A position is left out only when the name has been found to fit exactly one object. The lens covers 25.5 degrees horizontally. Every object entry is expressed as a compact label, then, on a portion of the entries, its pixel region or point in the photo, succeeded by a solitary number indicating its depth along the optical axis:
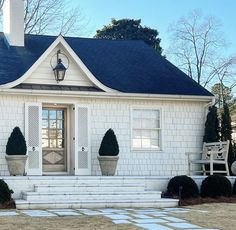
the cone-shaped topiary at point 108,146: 15.51
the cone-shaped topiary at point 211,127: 17.06
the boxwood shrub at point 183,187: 13.90
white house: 15.66
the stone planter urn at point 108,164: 15.45
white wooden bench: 15.65
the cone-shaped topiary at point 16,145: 14.73
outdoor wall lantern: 15.70
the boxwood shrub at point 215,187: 14.13
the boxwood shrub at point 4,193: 12.45
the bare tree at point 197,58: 33.09
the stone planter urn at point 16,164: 14.67
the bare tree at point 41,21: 31.16
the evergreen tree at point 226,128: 18.09
